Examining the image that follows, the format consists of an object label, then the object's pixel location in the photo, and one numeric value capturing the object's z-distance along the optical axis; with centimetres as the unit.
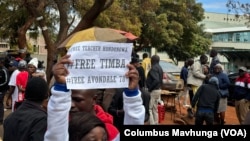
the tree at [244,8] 1411
